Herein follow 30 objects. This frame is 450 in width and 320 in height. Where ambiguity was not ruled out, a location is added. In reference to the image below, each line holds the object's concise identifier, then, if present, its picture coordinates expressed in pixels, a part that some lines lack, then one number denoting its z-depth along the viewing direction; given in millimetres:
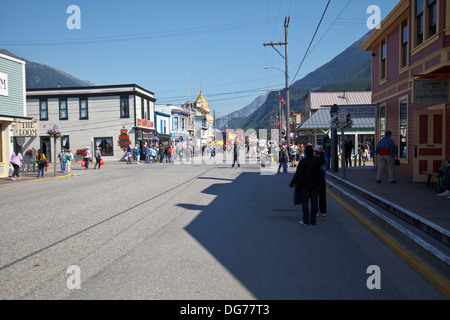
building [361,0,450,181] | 10912
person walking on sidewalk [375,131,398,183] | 12844
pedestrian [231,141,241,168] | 25228
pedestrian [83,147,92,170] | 28497
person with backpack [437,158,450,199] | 9594
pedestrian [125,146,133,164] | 36656
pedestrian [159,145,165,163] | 38875
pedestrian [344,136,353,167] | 21188
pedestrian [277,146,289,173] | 21356
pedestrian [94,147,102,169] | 29134
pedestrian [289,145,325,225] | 7719
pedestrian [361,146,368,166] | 25569
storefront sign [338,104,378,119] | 15583
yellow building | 84312
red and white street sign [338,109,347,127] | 14164
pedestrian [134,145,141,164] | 36938
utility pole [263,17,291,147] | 32969
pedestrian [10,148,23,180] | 18984
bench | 10991
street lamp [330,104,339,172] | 18625
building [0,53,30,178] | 20859
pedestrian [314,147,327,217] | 8443
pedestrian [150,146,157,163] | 37281
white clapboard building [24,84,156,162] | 42031
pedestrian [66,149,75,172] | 25266
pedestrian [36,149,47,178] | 20656
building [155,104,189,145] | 55681
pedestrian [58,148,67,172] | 25266
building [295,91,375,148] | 38438
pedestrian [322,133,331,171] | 19344
